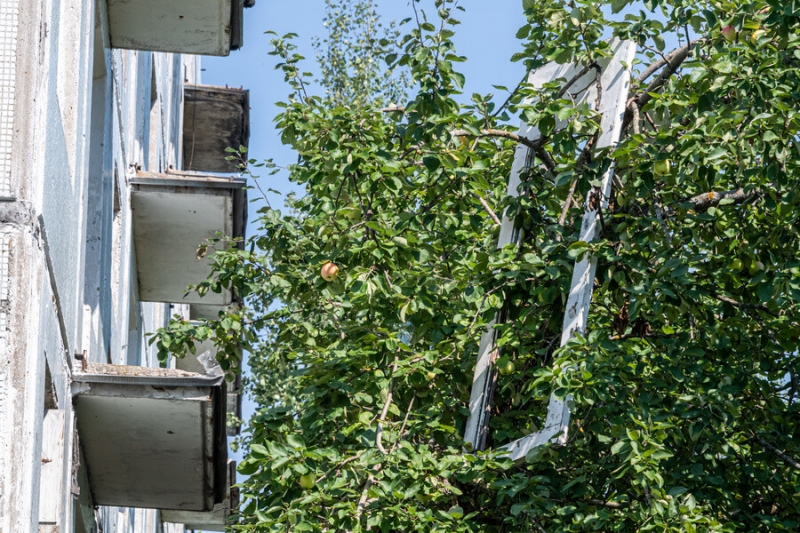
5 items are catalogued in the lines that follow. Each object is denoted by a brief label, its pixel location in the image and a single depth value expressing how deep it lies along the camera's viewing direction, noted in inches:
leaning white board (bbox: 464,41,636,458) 524.1
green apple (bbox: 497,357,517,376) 544.7
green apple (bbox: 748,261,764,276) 534.0
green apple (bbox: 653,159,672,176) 506.3
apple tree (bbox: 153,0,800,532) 500.1
